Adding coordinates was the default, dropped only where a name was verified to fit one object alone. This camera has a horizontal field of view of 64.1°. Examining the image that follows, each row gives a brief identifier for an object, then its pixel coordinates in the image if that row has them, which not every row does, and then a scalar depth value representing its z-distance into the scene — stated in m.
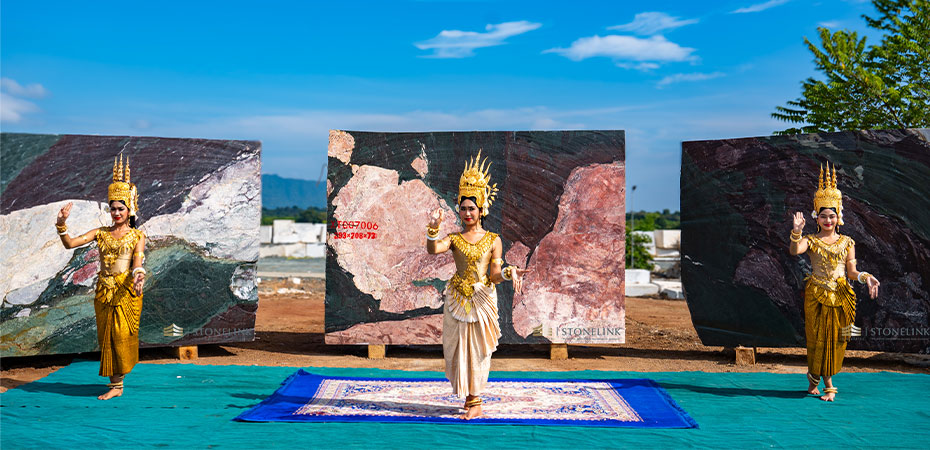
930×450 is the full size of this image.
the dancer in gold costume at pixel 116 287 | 6.61
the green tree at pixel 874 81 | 10.54
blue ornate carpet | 5.92
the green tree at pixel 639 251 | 20.59
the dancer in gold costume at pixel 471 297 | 5.98
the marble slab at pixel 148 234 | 7.91
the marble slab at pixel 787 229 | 8.33
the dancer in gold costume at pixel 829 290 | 6.84
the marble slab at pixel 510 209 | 8.80
